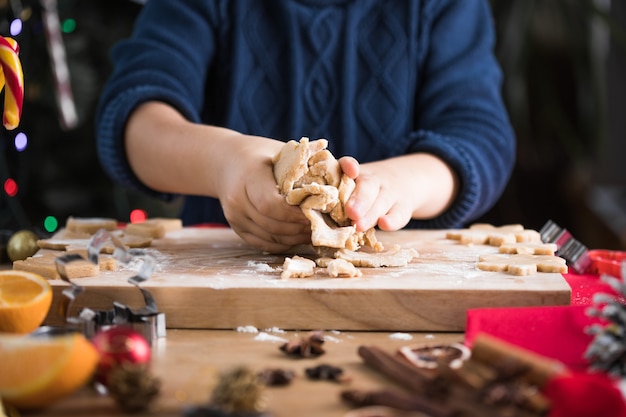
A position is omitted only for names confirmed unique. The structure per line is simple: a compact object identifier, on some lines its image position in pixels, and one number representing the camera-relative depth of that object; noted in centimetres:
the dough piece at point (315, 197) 101
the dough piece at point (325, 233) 102
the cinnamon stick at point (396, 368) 67
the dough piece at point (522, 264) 100
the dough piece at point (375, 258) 104
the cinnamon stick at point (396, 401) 60
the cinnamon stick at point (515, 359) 64
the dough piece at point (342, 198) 105
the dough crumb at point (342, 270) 97
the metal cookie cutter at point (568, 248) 115
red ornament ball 68
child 148
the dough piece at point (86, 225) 130
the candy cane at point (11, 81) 87
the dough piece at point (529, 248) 112
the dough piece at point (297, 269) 96
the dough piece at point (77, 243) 117
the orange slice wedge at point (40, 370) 63
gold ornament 116
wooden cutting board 91
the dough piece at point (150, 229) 127
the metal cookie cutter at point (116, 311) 82
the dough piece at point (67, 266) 96
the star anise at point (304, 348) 78
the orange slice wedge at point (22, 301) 78
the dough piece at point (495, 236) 122
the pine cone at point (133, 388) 62
